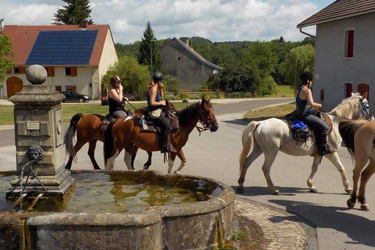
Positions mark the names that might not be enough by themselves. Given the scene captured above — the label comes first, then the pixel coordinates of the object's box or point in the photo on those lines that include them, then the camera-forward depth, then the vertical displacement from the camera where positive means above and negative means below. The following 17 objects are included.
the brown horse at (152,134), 10.59 -1.23
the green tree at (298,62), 57.90 +2.08
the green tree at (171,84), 62.03 -0.64
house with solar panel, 52.41 +2.62
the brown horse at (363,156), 8.52 -1.49
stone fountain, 5.66 -1.83
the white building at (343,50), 22.66 +1.47
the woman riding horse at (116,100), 11.13 -0.50
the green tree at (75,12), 72.00 +10.73
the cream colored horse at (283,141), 9.95 -1.37
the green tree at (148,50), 66.56 +4.33
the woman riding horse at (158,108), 10.27 -0.65
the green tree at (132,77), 52.06 +0.32
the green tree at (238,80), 59.75 -0.15
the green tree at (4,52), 35.75 +2.26
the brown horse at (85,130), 11.36 -1.26
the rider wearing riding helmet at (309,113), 9.86 -0.77
